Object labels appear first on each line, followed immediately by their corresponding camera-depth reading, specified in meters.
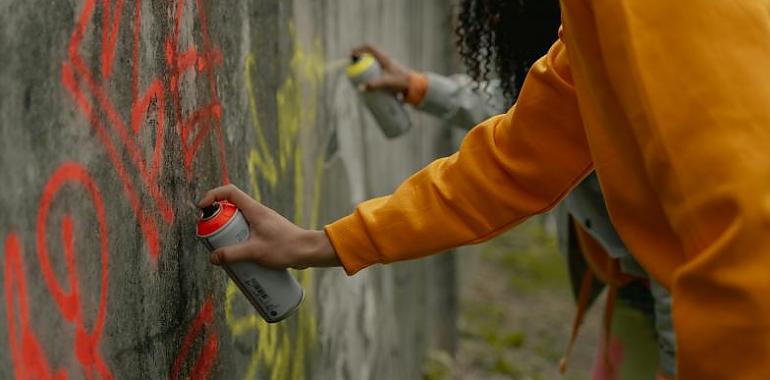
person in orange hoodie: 2.18
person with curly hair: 3.14
